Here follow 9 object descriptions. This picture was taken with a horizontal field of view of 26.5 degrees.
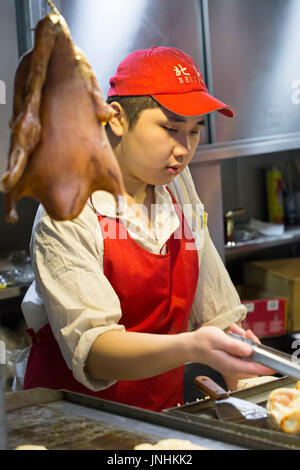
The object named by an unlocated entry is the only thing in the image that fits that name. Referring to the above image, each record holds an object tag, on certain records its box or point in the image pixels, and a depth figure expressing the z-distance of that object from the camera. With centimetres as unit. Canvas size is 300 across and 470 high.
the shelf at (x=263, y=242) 319
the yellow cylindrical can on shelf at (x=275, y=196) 370
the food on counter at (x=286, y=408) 119
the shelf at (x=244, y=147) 294
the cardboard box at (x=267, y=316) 310
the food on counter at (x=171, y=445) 100
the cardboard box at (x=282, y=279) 319
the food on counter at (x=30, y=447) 101
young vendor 140
